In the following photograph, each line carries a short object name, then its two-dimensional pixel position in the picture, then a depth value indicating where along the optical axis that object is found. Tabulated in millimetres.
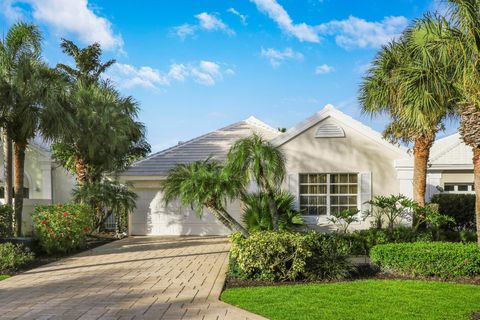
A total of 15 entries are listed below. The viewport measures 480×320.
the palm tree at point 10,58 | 15188
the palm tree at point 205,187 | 12055
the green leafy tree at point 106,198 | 19094
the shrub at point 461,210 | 19938
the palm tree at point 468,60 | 9539
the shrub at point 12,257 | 12281
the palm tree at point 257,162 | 12133
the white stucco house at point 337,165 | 16500
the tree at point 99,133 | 19328
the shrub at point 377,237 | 14016
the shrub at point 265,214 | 15539
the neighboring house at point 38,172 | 24736
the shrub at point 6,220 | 14602
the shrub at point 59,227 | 14914
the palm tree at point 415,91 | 11664
